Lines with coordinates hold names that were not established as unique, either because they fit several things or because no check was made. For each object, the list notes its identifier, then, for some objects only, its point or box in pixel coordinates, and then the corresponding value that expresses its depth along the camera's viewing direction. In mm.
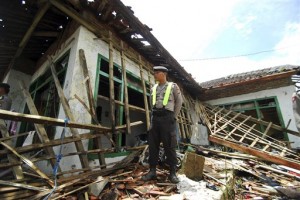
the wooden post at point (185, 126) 9086
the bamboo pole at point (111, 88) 4527
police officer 3795
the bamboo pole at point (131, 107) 5214
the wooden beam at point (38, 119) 2395
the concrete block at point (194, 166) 3916
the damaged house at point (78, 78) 3485
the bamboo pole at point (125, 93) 4917
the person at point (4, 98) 4555
